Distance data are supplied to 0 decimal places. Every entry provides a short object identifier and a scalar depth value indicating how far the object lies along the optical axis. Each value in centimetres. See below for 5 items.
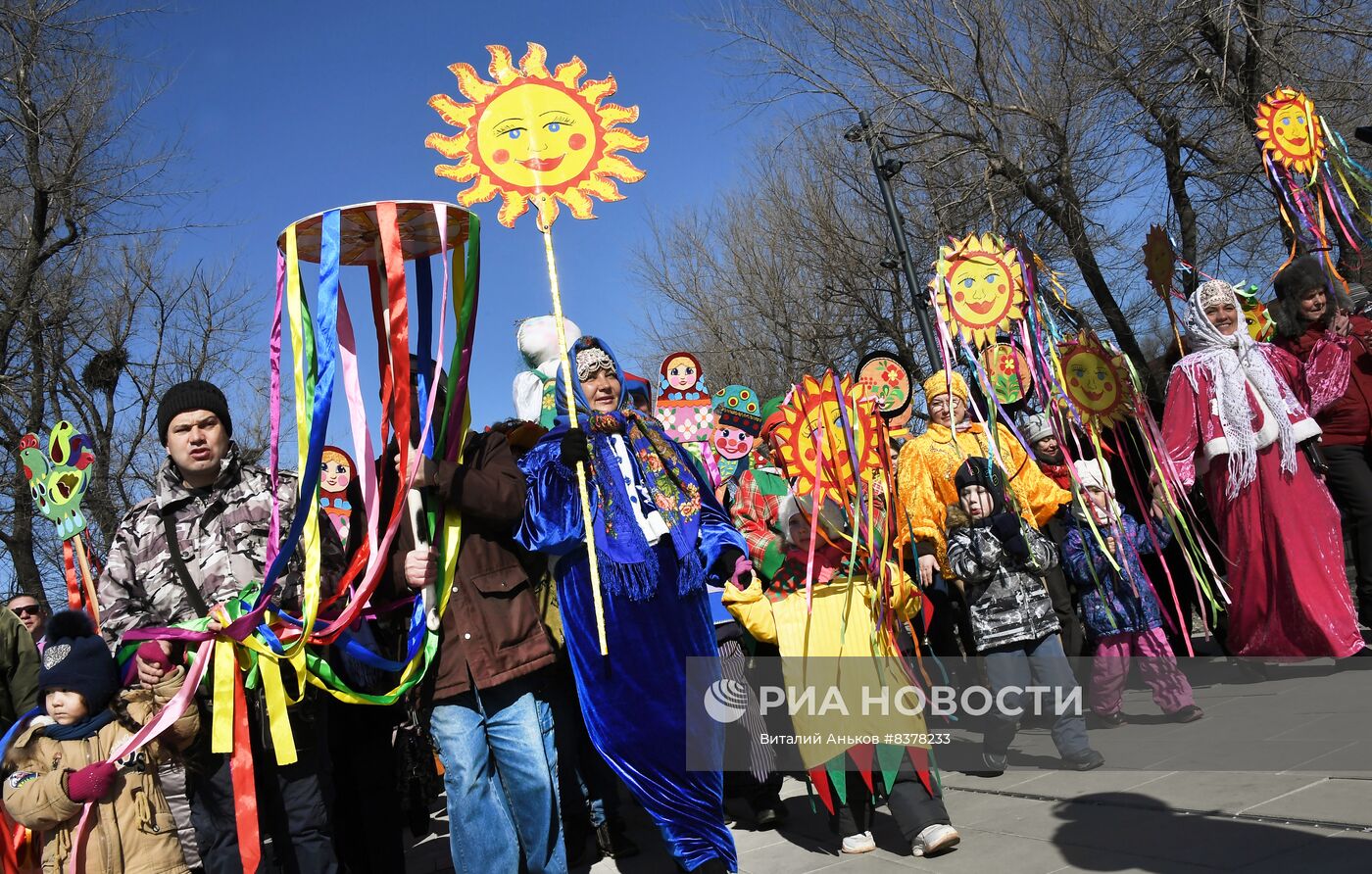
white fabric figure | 557
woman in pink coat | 518
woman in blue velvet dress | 349
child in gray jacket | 450
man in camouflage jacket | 313
